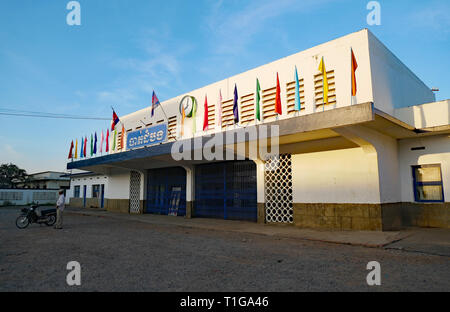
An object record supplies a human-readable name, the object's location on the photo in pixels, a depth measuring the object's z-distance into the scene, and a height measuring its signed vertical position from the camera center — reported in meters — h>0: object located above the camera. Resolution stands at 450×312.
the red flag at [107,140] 22.20 +3.96
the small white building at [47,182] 47.47 +1.58
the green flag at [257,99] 12.86 +4.14
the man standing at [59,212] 11.91 -0.86
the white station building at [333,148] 10.06 +1.79
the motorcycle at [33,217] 12.62 -1.13
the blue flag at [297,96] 11.64 +3.86
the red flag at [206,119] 15.24 +3.86
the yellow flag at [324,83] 10.90 +4.13
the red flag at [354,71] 10.04 +4.18
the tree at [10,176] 52.12 +2.89
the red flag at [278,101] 12.14 +3.79
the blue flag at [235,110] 13.57 +3.86
